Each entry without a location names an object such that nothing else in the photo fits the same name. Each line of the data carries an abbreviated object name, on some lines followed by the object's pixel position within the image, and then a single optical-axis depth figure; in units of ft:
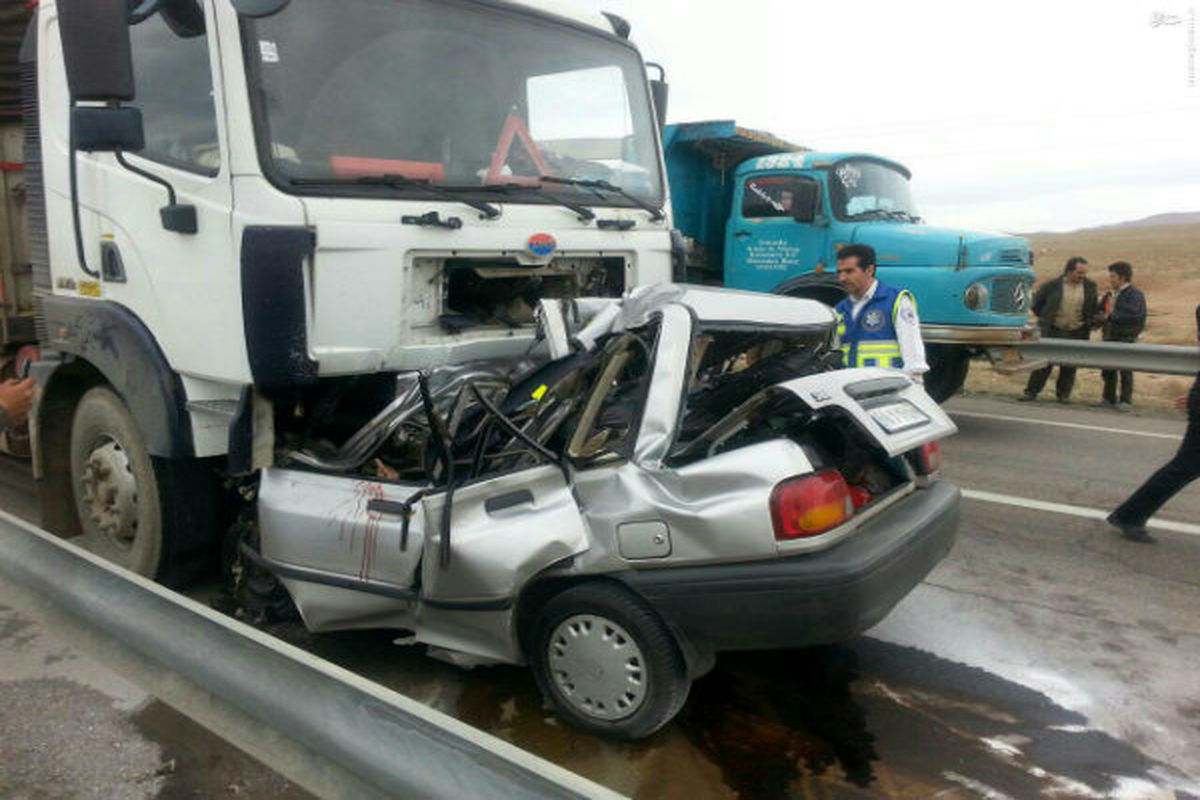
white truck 9.26
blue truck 27.04
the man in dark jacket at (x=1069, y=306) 34.76
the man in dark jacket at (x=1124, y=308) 34.01
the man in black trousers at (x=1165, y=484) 16.31
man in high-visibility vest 16.11
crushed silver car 8.96
